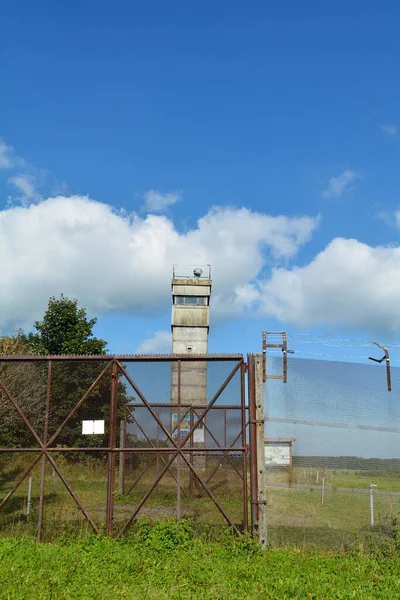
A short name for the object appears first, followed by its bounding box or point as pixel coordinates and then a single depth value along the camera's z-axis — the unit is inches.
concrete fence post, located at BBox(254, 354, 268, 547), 322.7
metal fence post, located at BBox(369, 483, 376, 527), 329.7
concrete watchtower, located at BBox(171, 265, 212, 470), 1040.8
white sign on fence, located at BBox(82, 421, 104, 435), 350.6
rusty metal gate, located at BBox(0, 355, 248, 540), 343.0
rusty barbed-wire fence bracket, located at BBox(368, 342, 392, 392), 352.1
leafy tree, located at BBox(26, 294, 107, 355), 1026.5
